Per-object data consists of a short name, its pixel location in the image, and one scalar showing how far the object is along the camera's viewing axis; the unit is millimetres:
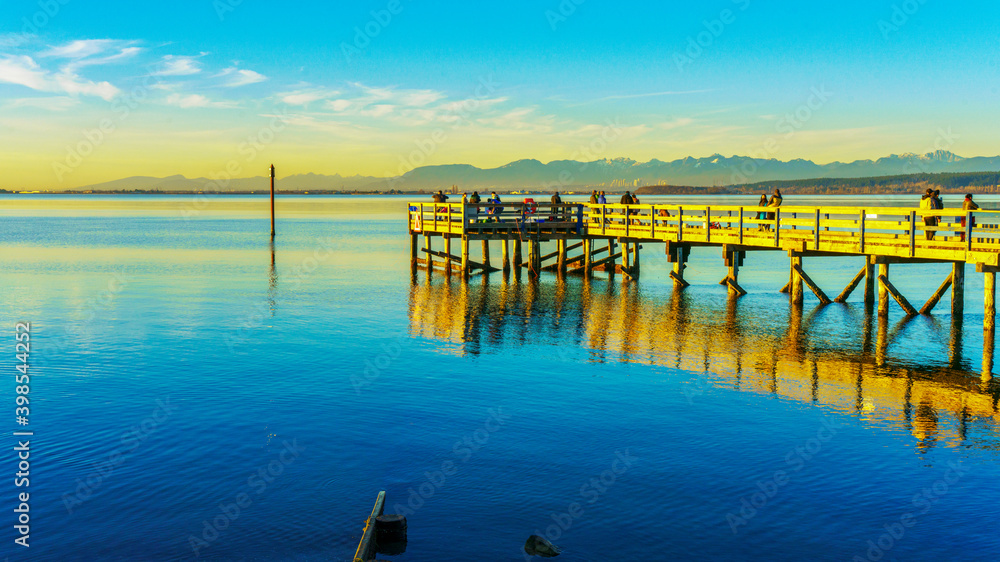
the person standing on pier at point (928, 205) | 24562
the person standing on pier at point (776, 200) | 31753
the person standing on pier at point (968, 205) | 23580
